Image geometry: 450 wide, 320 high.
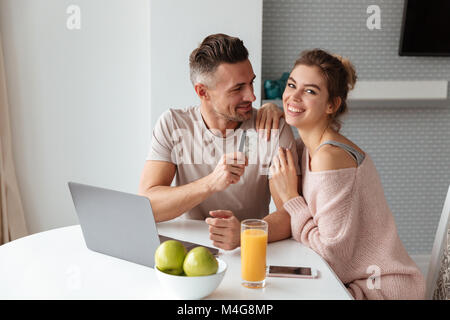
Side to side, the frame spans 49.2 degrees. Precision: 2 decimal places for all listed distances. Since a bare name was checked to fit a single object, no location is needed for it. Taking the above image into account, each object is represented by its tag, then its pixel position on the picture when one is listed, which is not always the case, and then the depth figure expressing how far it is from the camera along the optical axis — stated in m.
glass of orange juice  1.12
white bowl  1.01
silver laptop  1.18
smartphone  1.18
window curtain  2.76
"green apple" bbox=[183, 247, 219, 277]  1.01
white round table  1.09
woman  1.38
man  1.82
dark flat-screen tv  2.95
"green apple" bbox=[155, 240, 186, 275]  1.03
